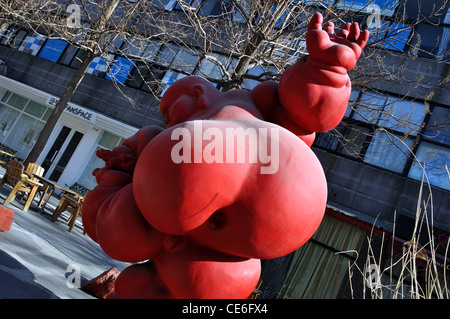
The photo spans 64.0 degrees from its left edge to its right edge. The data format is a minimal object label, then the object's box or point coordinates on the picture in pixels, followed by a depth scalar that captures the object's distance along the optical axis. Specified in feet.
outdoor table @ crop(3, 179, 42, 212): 21.22
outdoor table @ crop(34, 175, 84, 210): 24.15
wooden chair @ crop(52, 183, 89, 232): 22.40
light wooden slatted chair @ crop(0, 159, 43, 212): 21.37
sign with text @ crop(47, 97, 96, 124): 42.63
